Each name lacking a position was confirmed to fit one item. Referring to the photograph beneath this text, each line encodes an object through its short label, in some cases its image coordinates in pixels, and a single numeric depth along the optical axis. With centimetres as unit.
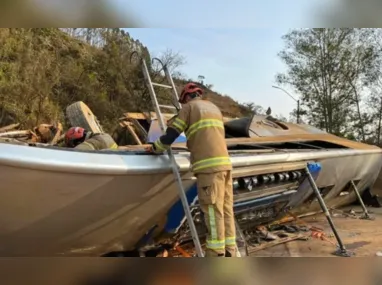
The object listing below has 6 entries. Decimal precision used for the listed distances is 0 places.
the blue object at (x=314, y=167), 386
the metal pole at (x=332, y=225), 353
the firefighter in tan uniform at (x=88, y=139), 295
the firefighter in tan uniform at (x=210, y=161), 262
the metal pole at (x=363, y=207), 517
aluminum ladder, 252
